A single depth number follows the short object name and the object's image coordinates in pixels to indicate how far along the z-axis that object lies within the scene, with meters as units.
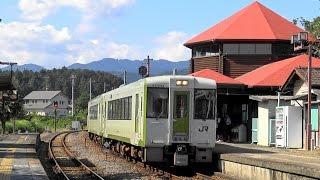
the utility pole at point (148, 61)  55.57
